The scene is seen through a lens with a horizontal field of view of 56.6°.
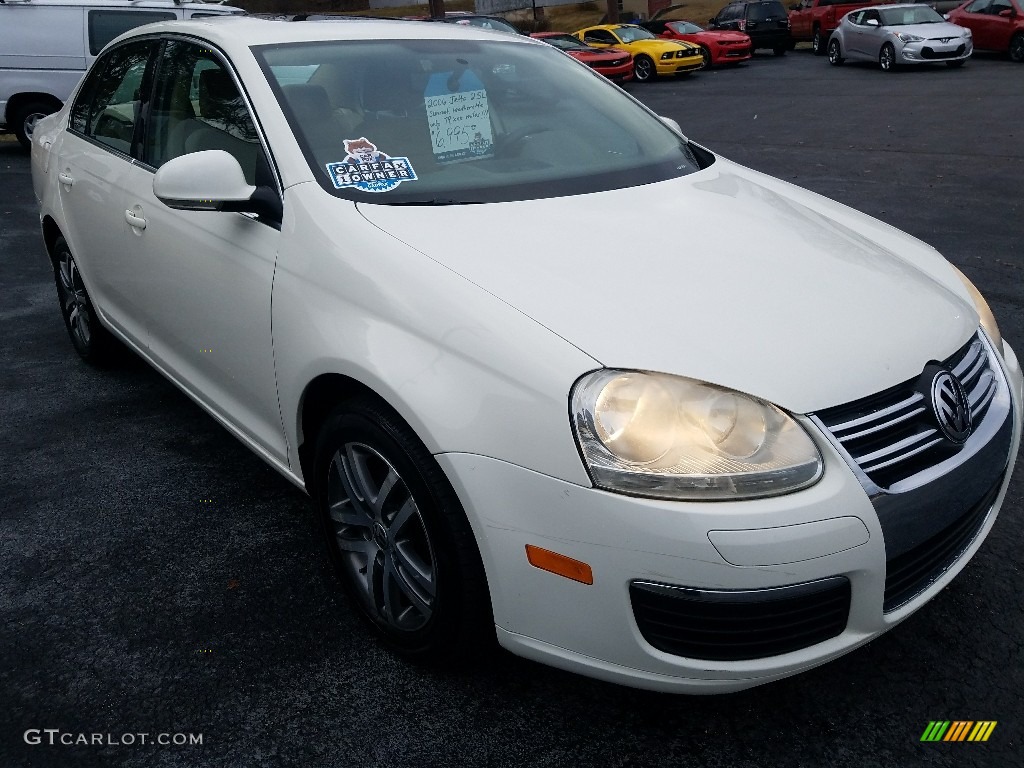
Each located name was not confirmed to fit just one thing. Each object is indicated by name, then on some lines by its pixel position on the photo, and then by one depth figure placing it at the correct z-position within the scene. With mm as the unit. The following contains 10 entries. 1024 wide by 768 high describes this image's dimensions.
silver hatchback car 18359
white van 10773
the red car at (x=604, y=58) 19000
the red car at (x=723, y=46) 21703
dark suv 24125
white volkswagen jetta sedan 1902
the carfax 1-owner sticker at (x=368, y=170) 2605
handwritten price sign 2900
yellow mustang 20078
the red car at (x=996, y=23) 18984
